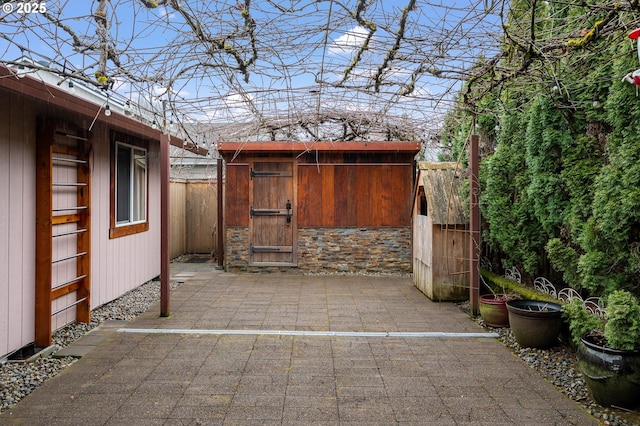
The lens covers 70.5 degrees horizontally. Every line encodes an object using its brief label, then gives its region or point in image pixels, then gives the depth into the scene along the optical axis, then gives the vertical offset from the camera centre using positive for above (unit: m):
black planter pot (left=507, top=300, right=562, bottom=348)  4.05 -1.05
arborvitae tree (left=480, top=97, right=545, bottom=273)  5.14 +0.13
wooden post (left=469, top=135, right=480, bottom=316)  5.40 -0.18
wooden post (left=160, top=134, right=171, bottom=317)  5.33 -0.13
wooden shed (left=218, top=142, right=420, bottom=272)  8.57 +0.05
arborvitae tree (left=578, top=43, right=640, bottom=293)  3.30 +0.05
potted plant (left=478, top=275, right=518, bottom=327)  4.85 -1.08
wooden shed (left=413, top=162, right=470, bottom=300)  6.18 -0.47
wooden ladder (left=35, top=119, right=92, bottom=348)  4.07 -0.12
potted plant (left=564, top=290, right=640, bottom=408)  2.92 -0.98
